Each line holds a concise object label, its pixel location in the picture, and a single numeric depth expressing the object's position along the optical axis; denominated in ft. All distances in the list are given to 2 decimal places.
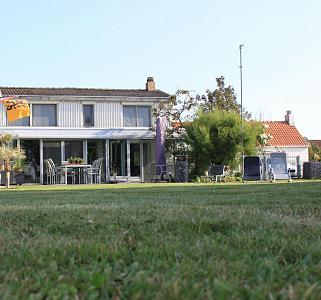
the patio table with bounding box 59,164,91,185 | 73.56
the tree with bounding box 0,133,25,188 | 63.78
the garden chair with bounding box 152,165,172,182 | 80.64
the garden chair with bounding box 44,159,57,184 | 78.29
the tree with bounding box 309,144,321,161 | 128.91
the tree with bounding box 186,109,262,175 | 82.05
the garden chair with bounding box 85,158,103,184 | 78.07
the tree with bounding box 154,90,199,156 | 86.94
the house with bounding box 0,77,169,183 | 84.48
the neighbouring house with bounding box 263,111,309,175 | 124.06
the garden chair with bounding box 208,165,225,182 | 77.97
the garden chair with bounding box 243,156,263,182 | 71.92
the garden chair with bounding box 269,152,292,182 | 73.62
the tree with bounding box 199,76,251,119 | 106.73
